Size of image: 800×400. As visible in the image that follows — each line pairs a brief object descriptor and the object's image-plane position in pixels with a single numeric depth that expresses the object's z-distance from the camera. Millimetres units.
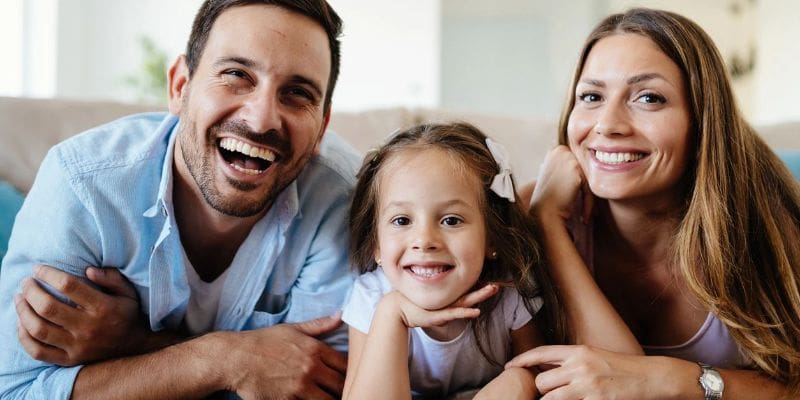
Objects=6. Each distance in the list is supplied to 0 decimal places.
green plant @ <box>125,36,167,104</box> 4930
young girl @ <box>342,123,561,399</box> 1463
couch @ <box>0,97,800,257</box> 2066
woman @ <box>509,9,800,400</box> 1534
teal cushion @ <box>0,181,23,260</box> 1902
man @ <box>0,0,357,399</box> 1533
